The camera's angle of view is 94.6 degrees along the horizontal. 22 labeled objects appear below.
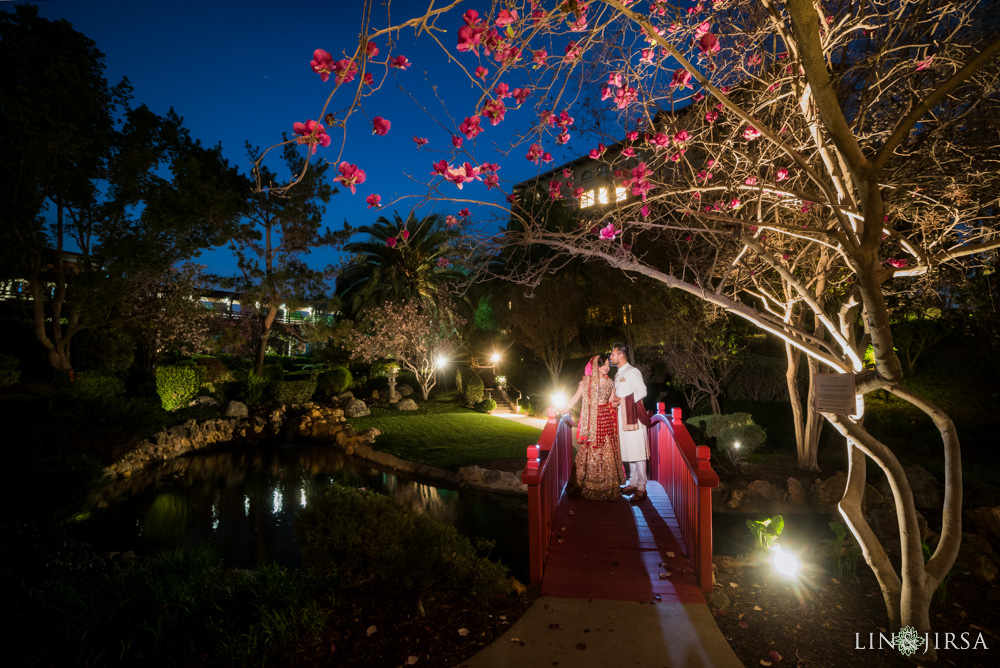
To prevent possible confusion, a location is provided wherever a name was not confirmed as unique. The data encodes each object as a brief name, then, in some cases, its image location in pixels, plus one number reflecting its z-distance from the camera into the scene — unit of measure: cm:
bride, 565
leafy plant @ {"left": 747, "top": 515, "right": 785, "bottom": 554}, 423
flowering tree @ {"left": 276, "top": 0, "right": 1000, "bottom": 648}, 263
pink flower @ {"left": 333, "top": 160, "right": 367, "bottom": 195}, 305
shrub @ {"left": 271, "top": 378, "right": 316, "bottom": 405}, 1708
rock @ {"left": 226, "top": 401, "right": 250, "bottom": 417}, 1460
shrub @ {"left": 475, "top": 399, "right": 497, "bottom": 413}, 1803
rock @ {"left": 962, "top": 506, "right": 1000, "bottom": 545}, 526
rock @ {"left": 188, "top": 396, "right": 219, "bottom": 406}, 1495
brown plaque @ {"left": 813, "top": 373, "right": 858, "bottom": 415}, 307
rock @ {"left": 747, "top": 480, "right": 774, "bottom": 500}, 752
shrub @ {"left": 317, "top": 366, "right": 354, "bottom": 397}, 1914
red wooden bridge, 390
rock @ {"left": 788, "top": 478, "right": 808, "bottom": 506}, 740
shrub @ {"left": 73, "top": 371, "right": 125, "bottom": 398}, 1220
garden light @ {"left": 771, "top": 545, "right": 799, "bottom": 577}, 395
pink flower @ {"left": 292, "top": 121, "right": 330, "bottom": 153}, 255
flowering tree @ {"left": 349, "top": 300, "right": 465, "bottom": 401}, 1922
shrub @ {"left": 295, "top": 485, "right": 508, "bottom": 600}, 365
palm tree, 2125
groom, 580
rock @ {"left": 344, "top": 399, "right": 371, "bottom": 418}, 1595
